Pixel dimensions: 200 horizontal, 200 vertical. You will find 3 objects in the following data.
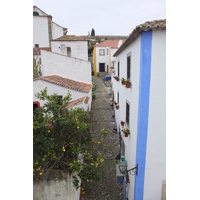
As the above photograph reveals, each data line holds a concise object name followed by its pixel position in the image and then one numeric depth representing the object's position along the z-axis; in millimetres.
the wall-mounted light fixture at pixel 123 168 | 6481
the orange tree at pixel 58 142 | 5109
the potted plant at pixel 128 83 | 7051
